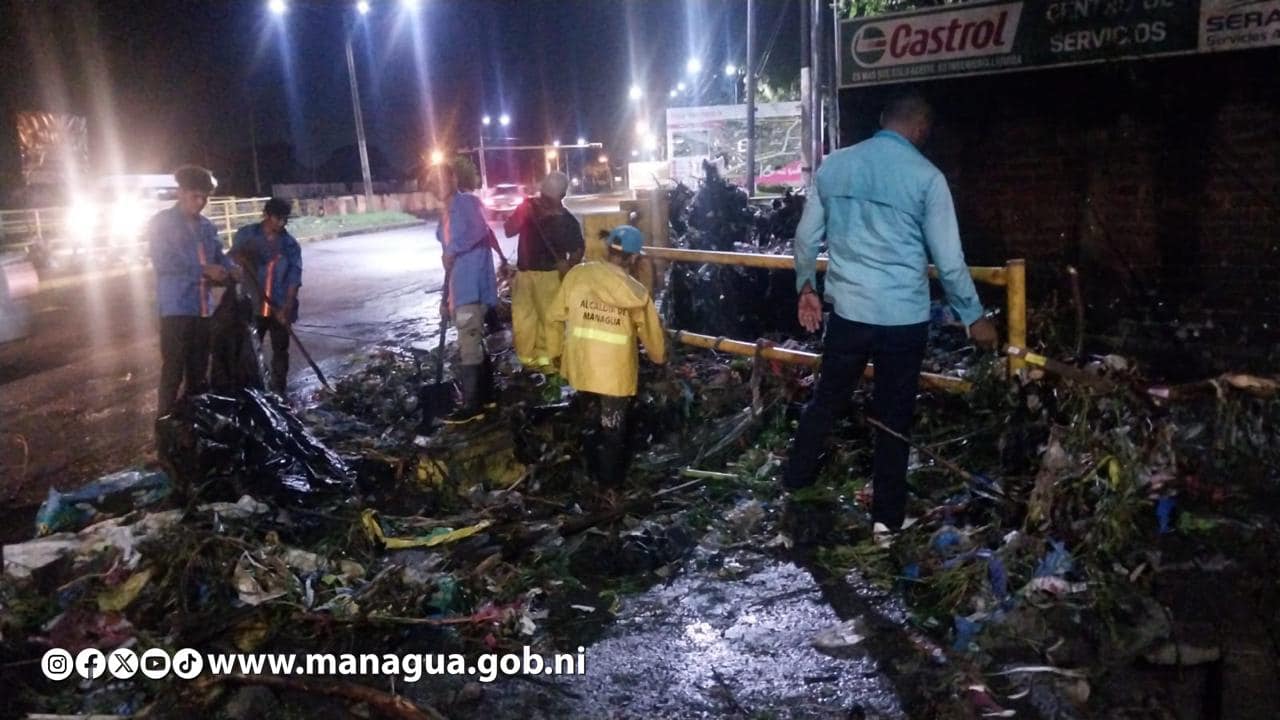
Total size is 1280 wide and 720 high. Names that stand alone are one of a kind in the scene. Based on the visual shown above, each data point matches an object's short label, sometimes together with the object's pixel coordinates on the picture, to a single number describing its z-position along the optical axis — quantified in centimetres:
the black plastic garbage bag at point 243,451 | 460
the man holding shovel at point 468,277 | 609
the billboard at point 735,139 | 2914
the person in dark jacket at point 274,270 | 687
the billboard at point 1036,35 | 587
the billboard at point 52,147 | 3422
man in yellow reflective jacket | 479
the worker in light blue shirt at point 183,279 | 577
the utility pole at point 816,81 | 1284
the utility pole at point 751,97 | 1828
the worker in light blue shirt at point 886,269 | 367
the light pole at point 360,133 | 2955
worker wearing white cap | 639
